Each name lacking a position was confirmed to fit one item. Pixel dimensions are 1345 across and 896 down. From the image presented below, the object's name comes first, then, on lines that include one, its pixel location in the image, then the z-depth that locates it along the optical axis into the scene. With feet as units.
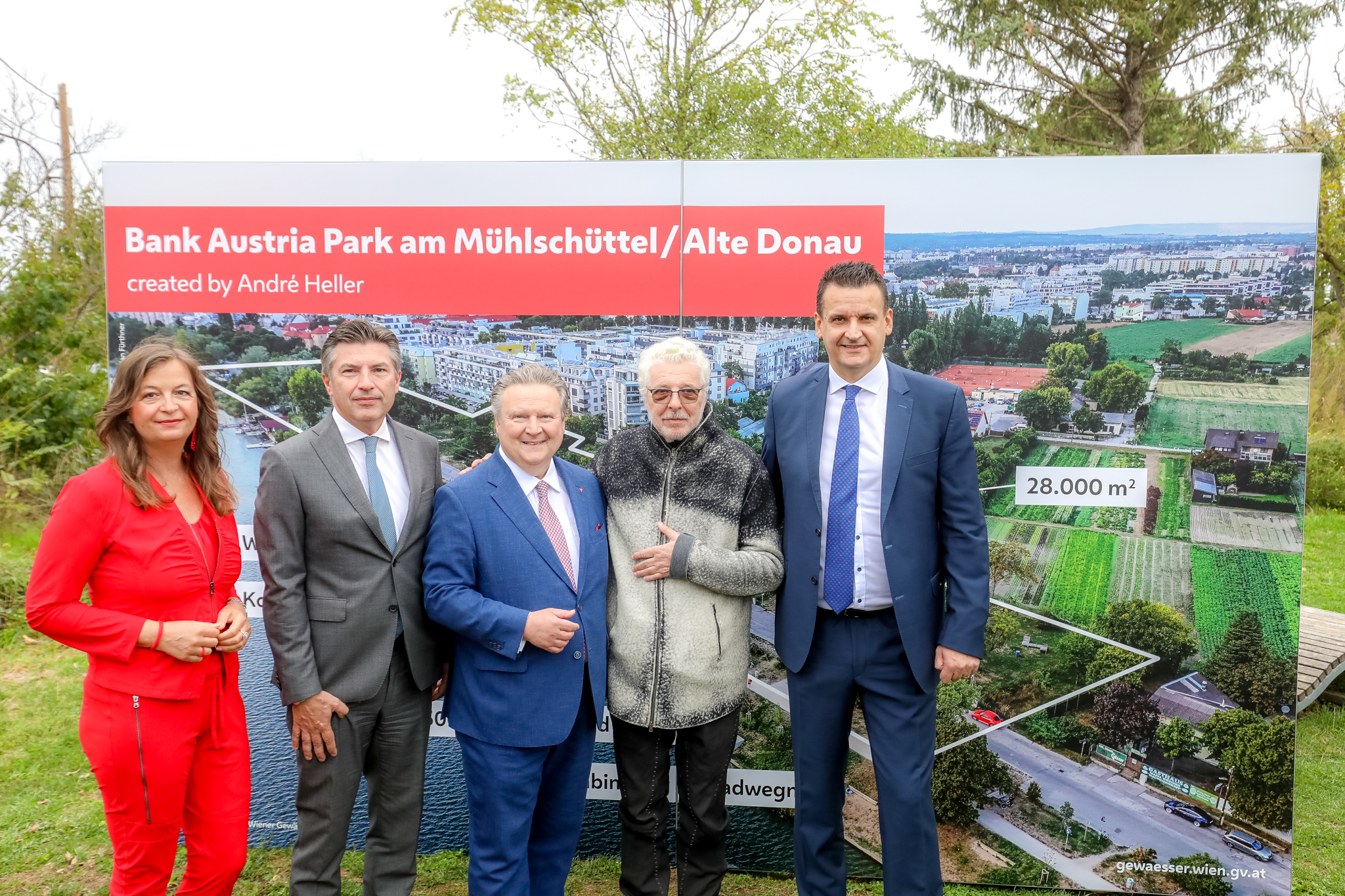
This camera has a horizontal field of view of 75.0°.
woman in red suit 6.97
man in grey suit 7.88
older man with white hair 8.21
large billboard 10.72
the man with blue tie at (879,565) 8.27
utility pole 32.65
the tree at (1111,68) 45.57
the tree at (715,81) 44.34
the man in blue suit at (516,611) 7.86
